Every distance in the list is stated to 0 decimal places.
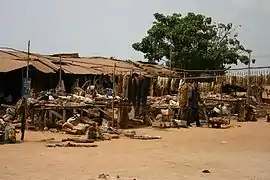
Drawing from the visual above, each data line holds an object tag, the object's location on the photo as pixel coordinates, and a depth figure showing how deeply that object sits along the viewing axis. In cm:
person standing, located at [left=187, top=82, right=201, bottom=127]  2292
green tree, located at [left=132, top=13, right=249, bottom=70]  3931
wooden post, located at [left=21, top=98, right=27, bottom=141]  1521
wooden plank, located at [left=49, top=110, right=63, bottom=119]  1951
